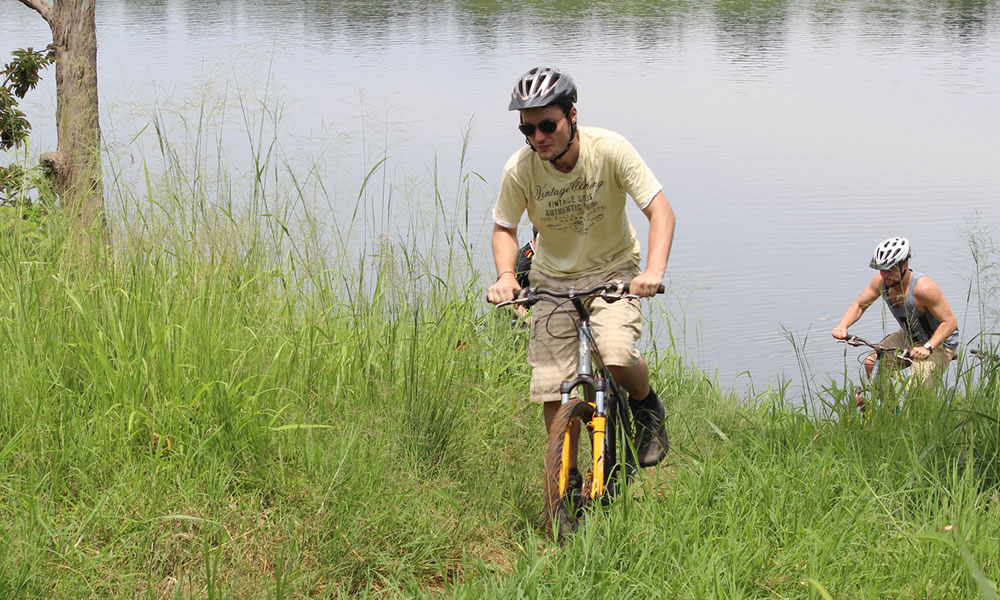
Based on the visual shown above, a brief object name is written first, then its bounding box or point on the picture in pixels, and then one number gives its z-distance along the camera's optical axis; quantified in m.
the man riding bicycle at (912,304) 8.48
